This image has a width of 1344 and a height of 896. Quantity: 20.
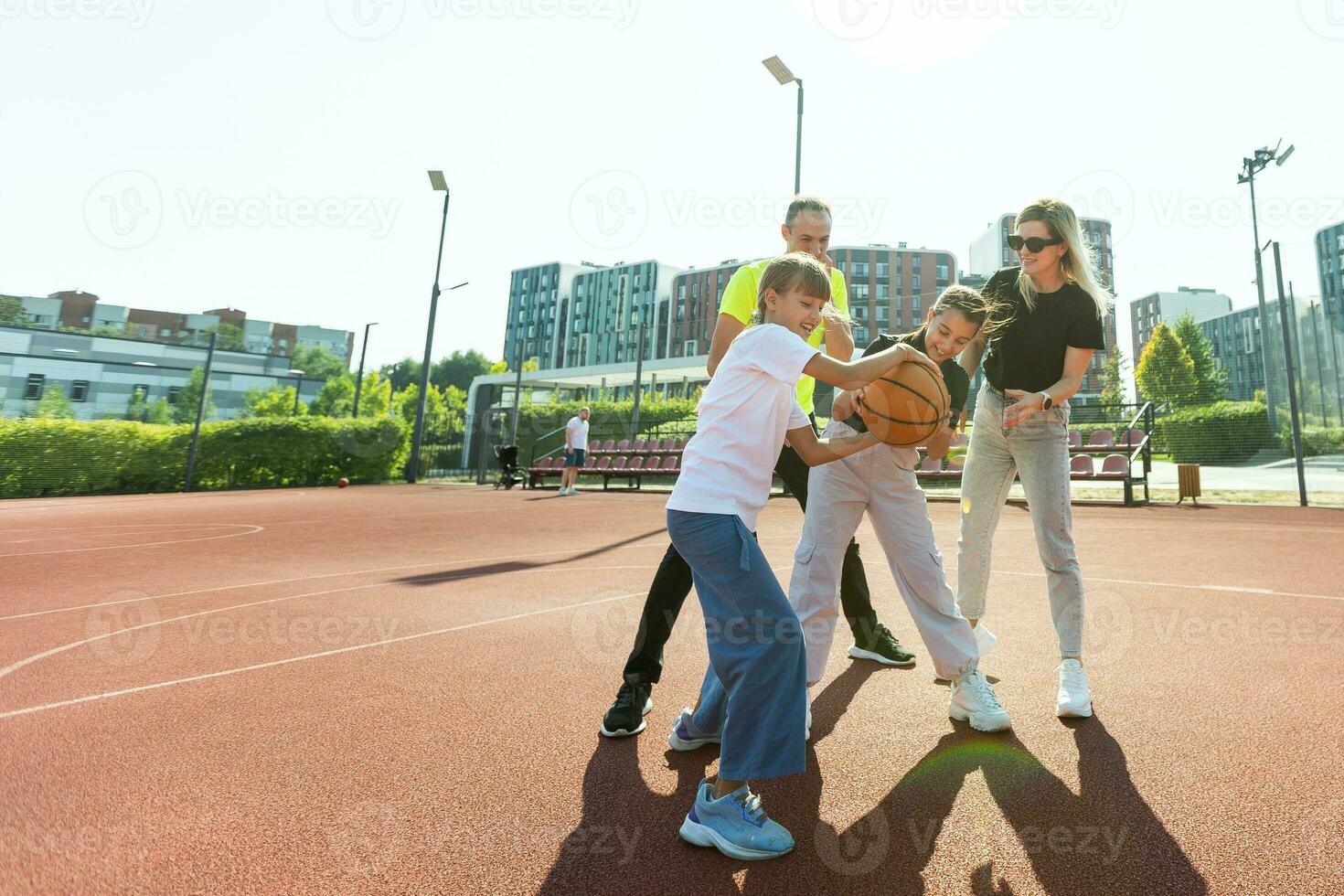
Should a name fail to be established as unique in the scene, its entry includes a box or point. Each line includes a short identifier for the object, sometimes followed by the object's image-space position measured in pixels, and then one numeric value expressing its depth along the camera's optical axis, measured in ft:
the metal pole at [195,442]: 71.15
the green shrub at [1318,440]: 54.65
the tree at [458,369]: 289.12
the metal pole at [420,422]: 77.92
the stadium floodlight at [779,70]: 43.52
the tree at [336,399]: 205.81
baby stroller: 68.85
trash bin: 44.60
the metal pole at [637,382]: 83.71
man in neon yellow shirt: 9.05
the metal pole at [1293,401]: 47.50
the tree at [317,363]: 307.58
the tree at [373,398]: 175.63
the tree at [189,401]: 203.88
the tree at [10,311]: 257.75
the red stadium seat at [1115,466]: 47.11
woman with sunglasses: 9.89
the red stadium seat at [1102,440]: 54.24
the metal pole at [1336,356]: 59.98
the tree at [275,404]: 180.24
